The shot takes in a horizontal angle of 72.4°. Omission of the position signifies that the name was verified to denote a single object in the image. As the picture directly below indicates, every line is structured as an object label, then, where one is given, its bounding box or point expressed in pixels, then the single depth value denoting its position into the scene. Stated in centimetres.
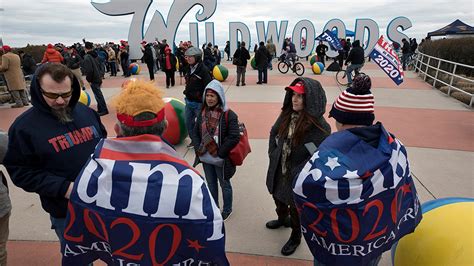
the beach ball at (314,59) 1910
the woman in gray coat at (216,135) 338
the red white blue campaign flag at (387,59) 739
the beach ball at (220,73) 1394
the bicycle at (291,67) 1644
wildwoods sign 2061
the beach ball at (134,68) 1727
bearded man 209
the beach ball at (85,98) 791
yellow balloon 216
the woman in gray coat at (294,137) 269
